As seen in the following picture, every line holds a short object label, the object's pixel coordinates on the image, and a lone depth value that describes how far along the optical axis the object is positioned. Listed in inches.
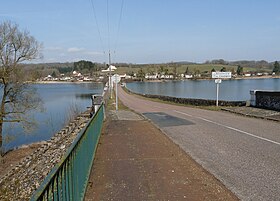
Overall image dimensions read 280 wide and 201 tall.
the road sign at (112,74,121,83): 946.7
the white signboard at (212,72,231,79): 1054.4
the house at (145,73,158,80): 6161.4
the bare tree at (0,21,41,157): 948.6
